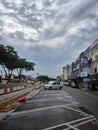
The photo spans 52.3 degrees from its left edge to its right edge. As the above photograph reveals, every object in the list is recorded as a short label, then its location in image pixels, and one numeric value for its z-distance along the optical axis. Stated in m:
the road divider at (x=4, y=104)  6.49
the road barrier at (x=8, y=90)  13.58
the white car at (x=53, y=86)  21.78
